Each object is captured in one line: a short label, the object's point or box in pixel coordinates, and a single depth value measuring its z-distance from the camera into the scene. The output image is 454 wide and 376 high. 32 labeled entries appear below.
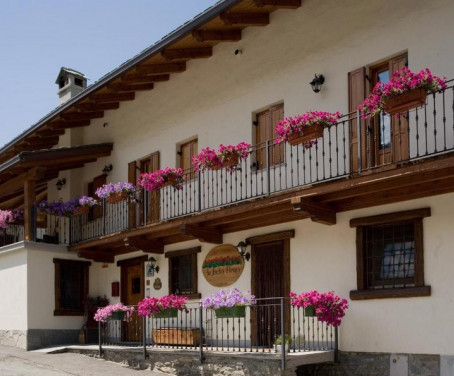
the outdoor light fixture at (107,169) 19.77
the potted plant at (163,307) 14.10
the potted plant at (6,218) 20.03
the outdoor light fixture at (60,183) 21.48
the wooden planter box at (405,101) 10.12
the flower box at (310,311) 11.76
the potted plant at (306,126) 11.88
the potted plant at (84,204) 18.83
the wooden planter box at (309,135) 11.87
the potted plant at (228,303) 12.41
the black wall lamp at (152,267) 17.67
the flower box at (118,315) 15.95
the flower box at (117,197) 17.39
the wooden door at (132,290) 18.20
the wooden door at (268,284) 13.84
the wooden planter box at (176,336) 14.55
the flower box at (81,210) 19.12
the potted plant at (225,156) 13.62
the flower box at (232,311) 12.41
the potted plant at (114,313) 15.80
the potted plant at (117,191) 17.36
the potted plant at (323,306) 11.68
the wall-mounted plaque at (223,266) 15.01
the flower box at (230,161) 13.62
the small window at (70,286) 19.08
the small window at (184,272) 16.25
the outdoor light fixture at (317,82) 13.21
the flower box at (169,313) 14.12
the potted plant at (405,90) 10.11
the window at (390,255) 11.33
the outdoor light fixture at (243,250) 14.77
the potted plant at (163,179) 15.51
